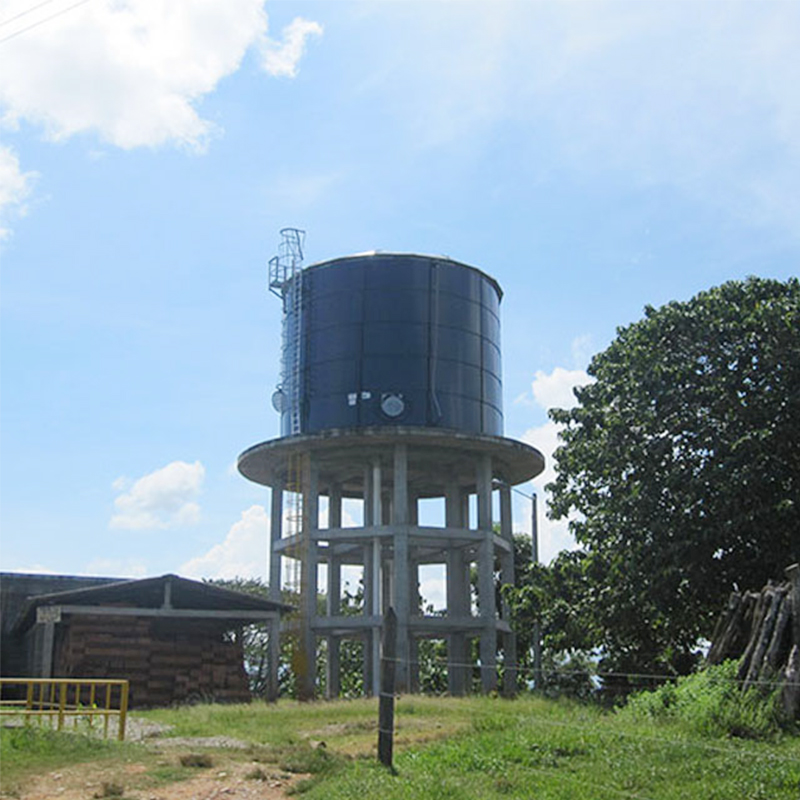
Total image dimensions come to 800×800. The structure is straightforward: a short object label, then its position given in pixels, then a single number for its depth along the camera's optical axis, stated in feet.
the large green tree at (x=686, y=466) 79.05
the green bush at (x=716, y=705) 47.16
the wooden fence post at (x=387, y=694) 42.96
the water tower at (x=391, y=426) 114.52
